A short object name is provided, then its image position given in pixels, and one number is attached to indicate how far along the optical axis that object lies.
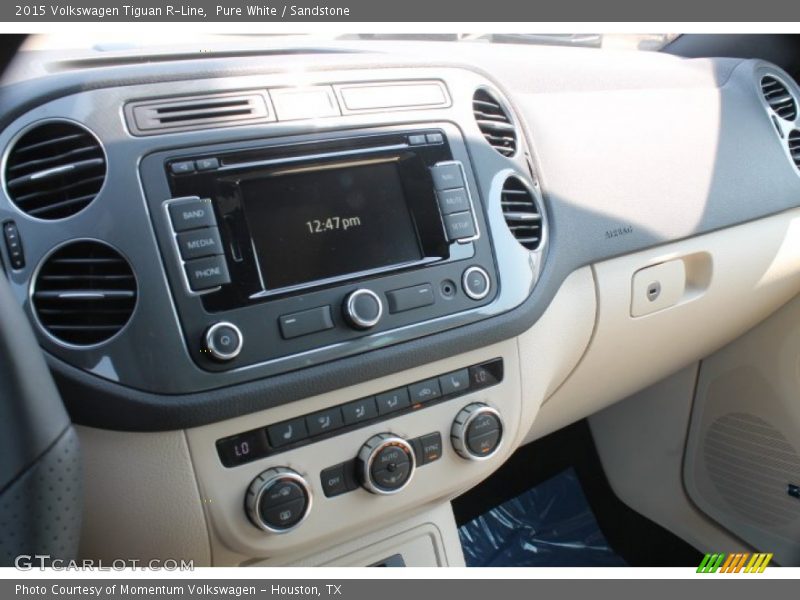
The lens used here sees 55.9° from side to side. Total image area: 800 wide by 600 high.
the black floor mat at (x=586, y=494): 2.02
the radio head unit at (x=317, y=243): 0.92
